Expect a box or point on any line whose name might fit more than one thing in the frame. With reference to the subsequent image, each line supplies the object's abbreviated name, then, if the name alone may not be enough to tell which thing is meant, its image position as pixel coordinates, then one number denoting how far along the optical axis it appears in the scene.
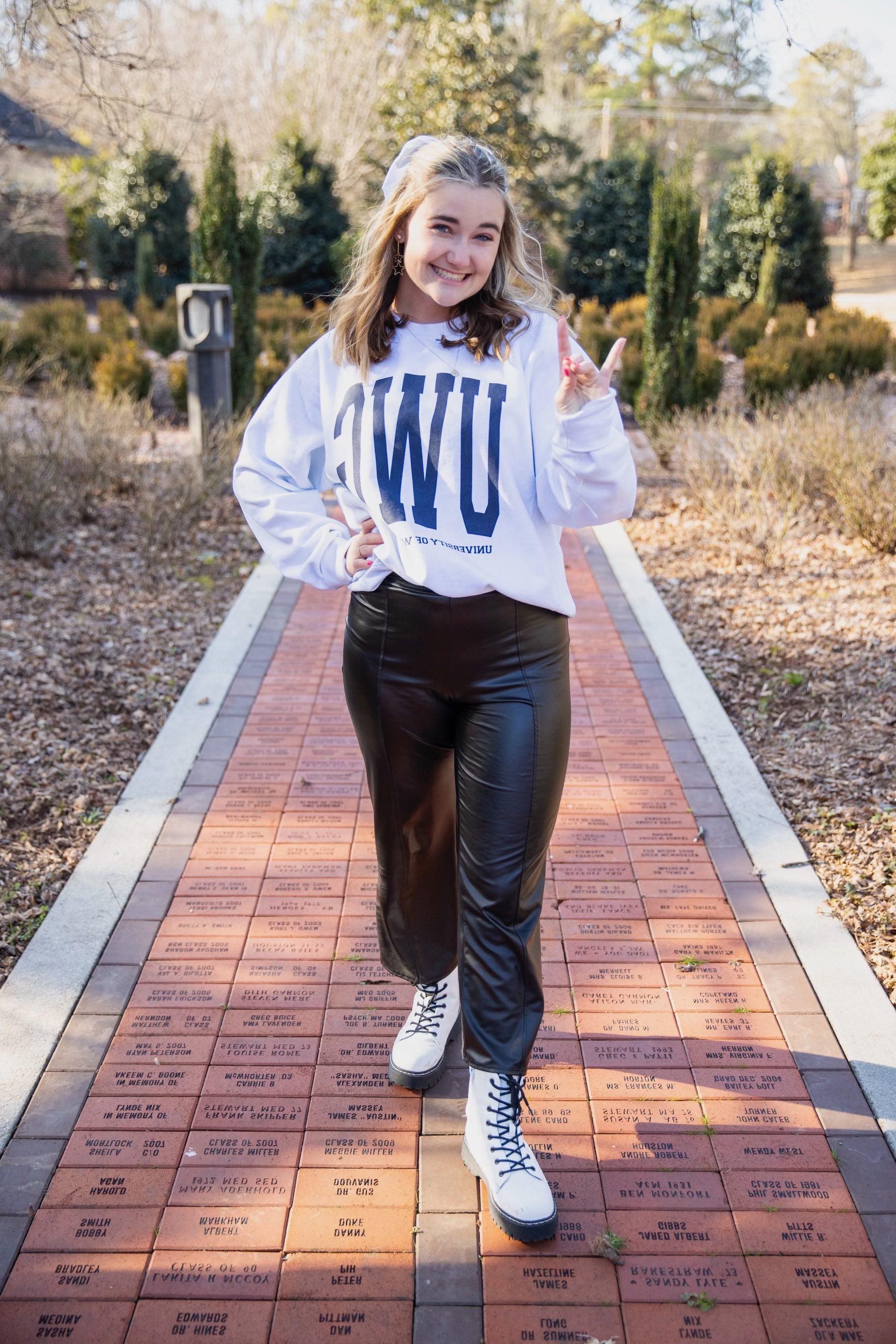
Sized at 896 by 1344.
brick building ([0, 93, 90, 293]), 16.86
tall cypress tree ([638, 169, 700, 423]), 8.80
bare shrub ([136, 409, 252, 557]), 6.48
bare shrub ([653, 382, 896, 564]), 6.11
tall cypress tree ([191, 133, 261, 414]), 8.97
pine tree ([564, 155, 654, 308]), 15.62
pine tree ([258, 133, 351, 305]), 15.16
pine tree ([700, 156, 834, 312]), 14.84
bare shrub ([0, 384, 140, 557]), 6.12
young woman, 1.91
